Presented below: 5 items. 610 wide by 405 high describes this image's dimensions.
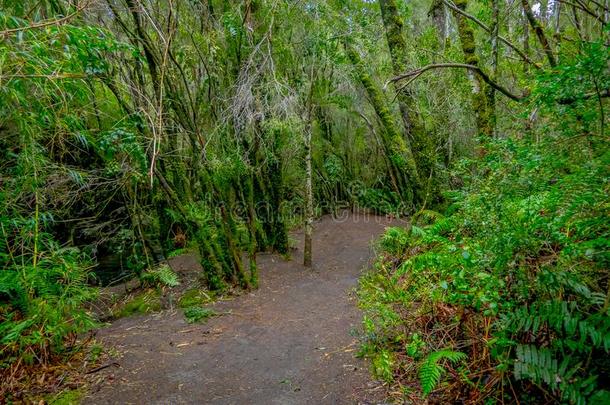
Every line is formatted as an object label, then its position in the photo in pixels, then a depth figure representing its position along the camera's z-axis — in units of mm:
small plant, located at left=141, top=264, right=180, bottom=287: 6364
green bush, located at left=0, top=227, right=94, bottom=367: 3785
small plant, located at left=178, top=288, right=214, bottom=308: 6891
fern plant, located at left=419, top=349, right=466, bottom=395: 2544
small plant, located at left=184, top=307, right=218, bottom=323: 6000
